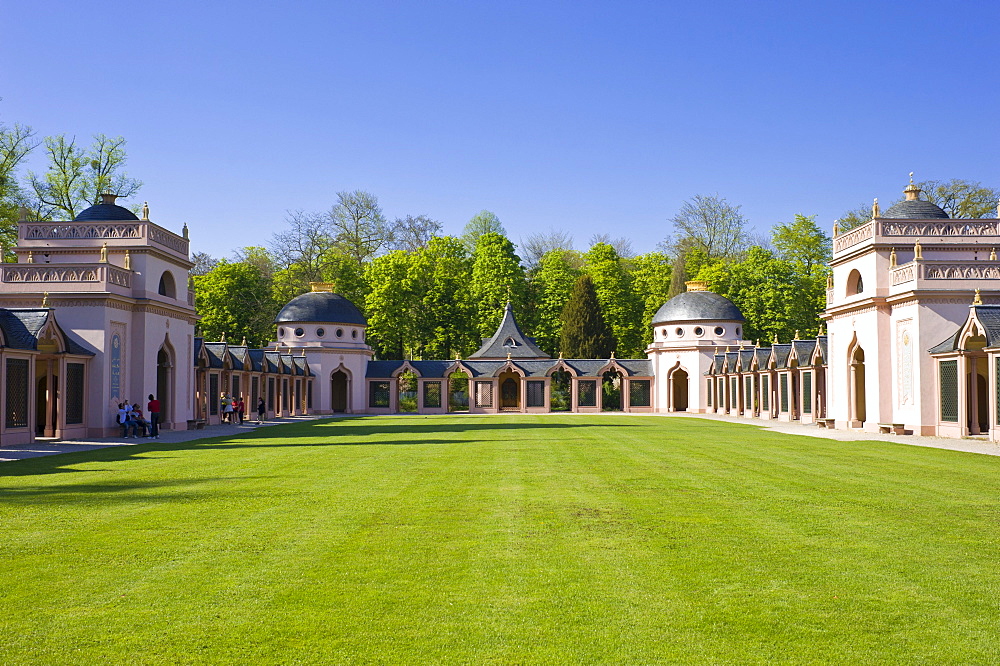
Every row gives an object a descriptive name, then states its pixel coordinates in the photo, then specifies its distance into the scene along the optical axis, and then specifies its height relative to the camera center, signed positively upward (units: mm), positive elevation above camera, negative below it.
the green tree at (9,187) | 51656 +10630
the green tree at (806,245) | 78000 +10479
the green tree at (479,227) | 93812 +14641
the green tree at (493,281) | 83938 +8120
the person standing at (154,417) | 33500 -1731
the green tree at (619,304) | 85812 +6090
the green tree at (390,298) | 77875 +6114
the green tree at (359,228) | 84938 +13281
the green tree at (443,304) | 81438 +5926
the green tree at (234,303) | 73000 +5470
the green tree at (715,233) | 87062 +12879
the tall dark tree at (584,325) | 82000 +3892
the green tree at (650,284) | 84812 +7951
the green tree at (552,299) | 86875 +6601
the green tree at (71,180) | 57594 +12242
